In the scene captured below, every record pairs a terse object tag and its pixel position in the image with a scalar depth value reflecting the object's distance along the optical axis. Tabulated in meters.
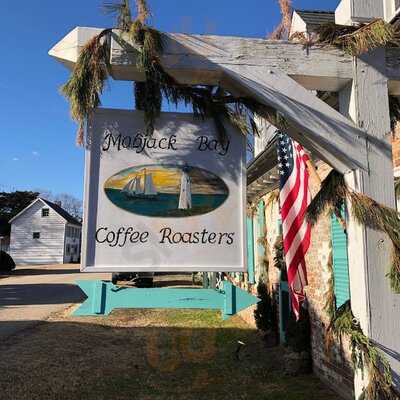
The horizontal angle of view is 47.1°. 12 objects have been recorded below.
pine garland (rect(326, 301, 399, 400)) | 2.18
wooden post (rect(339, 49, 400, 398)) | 2.30
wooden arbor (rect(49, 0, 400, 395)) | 2.38
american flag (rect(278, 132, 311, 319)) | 2.97
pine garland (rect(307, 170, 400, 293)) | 2.29
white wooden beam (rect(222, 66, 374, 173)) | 2.40
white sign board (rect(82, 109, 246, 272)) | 2.46
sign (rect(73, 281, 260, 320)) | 2.47
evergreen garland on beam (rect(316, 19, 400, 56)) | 2.37
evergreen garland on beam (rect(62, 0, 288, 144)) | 2.41
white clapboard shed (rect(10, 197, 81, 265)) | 46.69
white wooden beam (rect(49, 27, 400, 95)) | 2.45
